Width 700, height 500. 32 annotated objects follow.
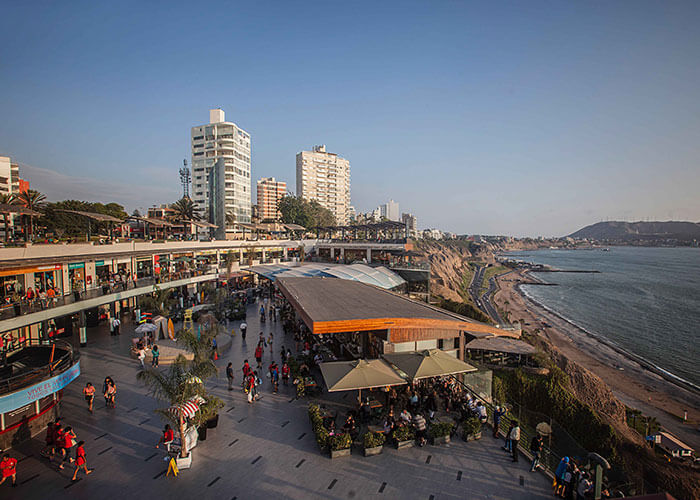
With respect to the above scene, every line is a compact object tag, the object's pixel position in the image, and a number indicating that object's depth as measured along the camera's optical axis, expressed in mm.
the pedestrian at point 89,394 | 11250
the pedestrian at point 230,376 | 13020
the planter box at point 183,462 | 8320
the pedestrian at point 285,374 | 13516
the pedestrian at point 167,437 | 8847
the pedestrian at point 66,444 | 8562
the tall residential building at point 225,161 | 79625
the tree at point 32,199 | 37775
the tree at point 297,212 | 74875
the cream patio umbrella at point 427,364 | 10250
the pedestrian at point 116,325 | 20516
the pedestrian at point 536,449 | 8352
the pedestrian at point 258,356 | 14844
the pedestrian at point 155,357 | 15603
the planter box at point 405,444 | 9092
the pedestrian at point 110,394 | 11562
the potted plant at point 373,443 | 8758
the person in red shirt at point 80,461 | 8121
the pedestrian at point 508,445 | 8969
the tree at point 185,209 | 58616
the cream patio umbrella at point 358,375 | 9594
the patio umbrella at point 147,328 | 17066
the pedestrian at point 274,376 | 13081
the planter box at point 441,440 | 9320
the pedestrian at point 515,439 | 8562
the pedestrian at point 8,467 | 7644
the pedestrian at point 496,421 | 9672
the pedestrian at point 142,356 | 15620
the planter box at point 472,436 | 9477
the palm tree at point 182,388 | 8438
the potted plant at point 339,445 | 8680
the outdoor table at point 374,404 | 10766
